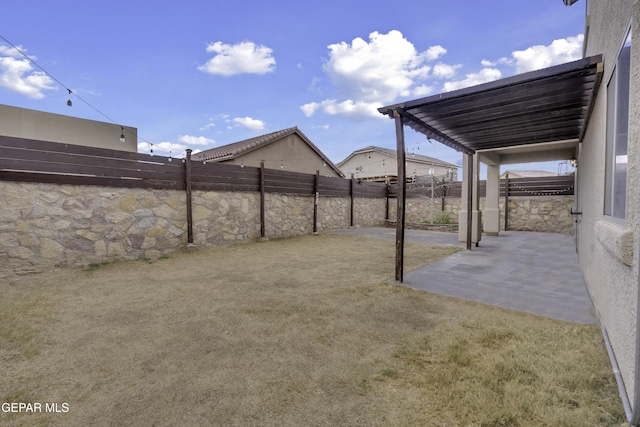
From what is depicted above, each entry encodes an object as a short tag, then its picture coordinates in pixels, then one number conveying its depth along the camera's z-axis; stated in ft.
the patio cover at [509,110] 10.60
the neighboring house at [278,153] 46.78
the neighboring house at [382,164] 79.10
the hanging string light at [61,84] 17.85
